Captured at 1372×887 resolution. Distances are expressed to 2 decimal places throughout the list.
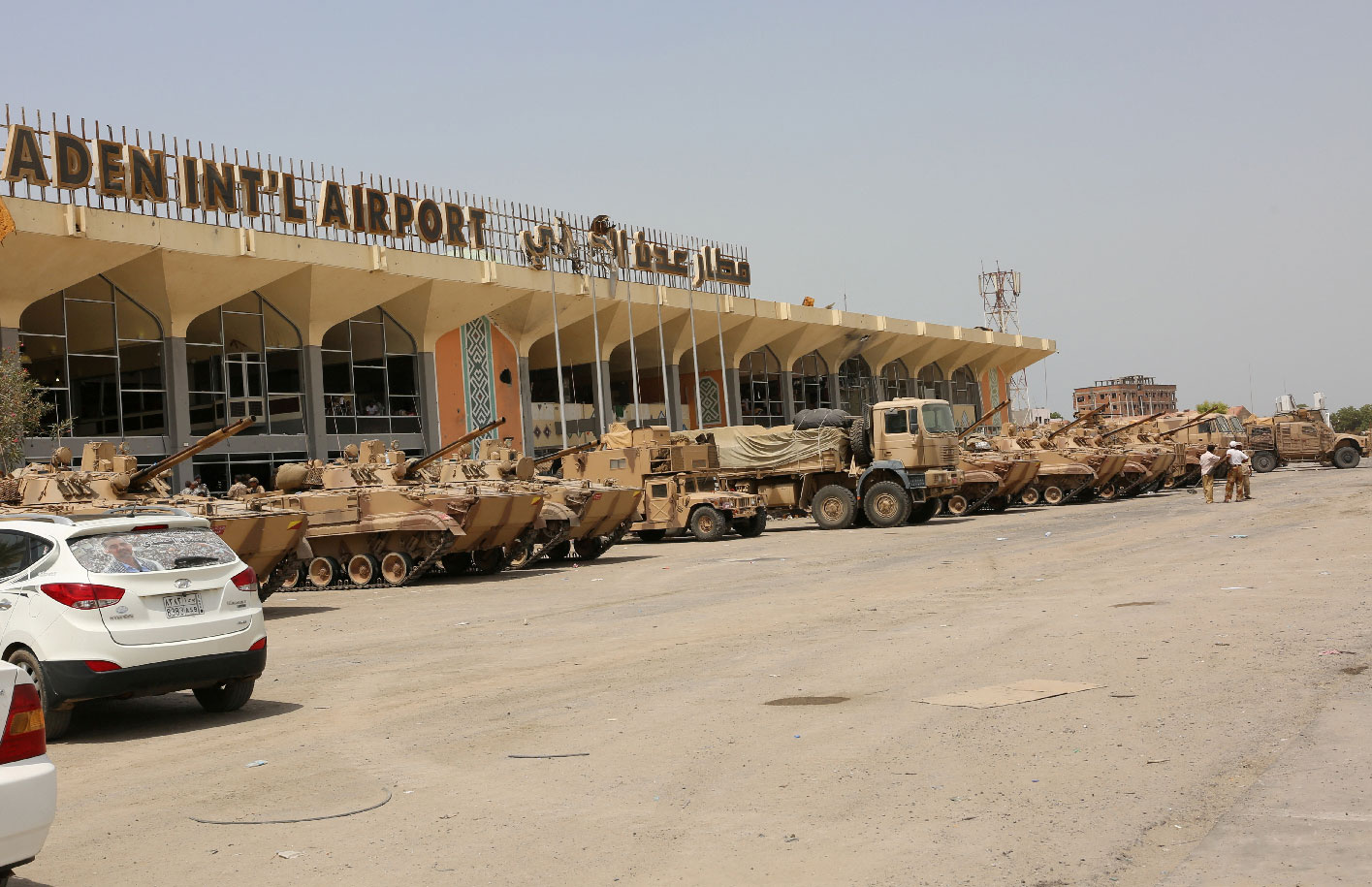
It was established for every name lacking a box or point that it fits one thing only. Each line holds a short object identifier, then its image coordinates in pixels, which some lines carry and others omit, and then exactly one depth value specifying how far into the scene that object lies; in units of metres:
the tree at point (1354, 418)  140.62
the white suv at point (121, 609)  8.65
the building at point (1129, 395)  157.15
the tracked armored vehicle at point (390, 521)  21.20
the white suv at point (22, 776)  4.65
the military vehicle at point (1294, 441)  48.44
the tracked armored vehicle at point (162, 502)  17.05
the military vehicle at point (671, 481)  28.98
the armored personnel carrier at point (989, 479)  33.91
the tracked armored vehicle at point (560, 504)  23.98
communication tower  83.88
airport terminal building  30.88
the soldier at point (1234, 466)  30.97
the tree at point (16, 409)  27.08
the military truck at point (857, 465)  30.17
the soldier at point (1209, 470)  31.30
